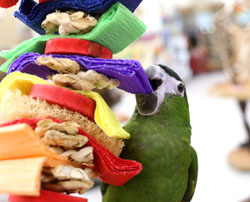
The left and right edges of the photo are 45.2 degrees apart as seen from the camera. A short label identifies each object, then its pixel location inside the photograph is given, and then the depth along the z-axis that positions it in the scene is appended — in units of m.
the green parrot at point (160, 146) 0.44
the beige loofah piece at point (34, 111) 0.33
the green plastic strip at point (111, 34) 0.37
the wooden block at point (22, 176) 0.28
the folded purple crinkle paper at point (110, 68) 0.35
